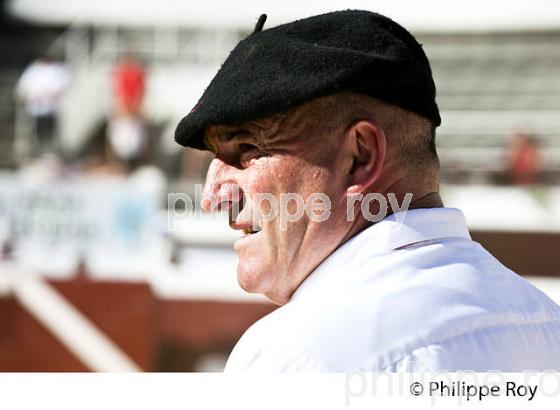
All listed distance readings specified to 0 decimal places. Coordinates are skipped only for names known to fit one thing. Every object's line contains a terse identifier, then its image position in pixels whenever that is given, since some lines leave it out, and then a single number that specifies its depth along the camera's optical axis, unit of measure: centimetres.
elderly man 215
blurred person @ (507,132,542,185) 1789
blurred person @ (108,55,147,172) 1778
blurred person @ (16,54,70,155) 1956
